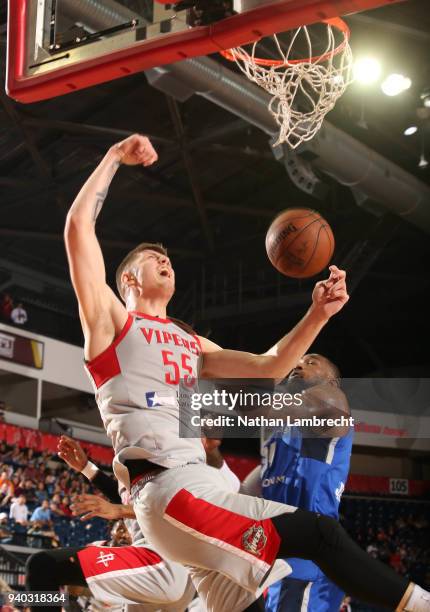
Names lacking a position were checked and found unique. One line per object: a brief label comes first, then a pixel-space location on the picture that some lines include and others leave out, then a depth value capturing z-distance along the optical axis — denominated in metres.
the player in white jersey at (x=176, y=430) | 2.82
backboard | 3.84
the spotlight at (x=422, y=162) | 14.54
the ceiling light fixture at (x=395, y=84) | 12.78
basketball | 4.34
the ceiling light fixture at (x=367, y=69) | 12.30
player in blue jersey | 4.25
